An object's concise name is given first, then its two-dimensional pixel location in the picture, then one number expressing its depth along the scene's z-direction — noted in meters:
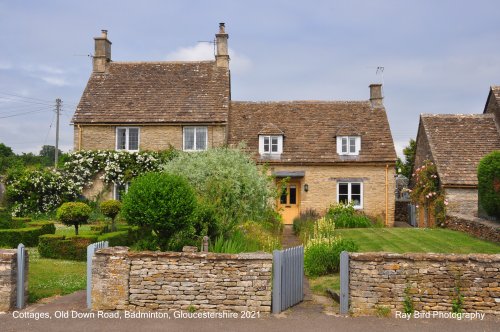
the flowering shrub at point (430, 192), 25.89
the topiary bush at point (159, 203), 12.70
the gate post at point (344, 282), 10.31
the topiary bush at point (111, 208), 20.09
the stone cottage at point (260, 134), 28.69
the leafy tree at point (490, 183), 18.86
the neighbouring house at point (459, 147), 25.88
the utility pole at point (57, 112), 49.83
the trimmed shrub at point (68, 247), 15.84
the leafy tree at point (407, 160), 45.99
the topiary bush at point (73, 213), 17.55
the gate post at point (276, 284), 10.31
